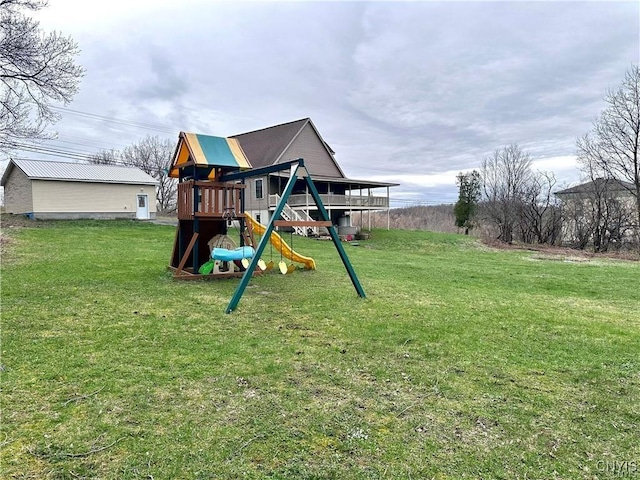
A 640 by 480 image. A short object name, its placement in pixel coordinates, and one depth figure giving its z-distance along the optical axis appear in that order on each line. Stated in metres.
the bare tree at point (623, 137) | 23.47
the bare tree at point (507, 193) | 29.16
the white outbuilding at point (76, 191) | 22.44
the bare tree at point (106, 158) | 42.75
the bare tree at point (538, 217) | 28.12
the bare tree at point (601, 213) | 25.58
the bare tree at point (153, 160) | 44.19
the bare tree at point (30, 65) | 11.70
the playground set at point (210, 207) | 8.41
